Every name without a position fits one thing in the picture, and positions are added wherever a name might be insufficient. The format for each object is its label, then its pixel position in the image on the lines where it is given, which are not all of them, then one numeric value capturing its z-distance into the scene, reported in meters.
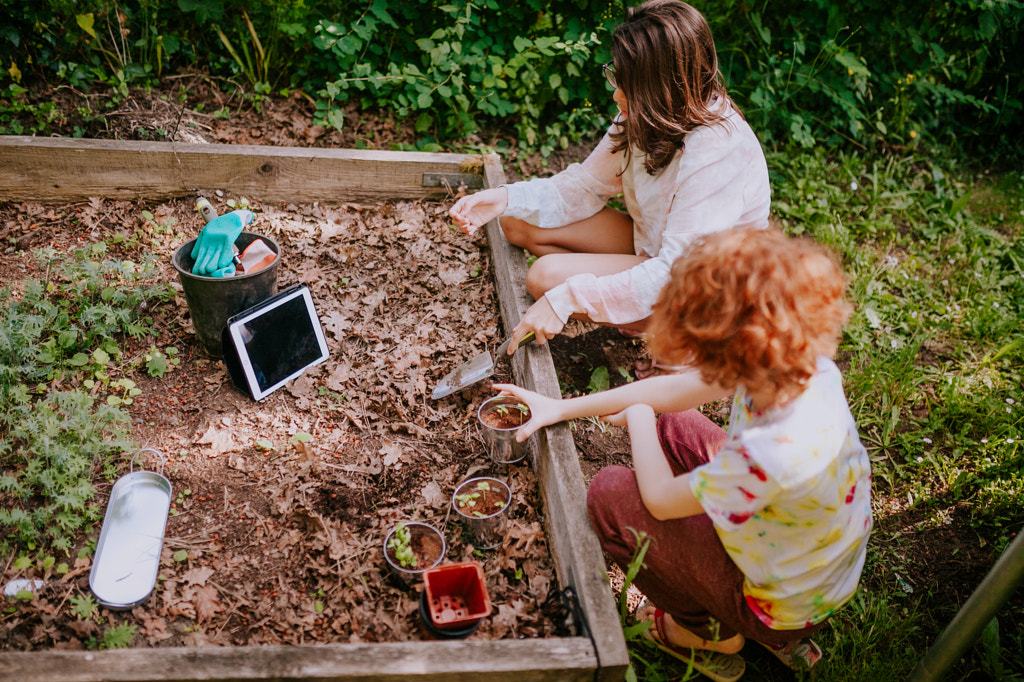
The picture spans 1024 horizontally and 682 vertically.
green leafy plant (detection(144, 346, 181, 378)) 2.49
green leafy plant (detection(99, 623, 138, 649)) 1.72
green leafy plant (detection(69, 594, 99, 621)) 1.79
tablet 2.38
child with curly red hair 1.44
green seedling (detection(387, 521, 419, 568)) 1.93
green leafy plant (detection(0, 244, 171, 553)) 2.01
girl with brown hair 2.30
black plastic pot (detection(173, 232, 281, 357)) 2.38
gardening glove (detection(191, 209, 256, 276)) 2.38
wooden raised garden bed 1.49
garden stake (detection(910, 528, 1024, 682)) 1.52
